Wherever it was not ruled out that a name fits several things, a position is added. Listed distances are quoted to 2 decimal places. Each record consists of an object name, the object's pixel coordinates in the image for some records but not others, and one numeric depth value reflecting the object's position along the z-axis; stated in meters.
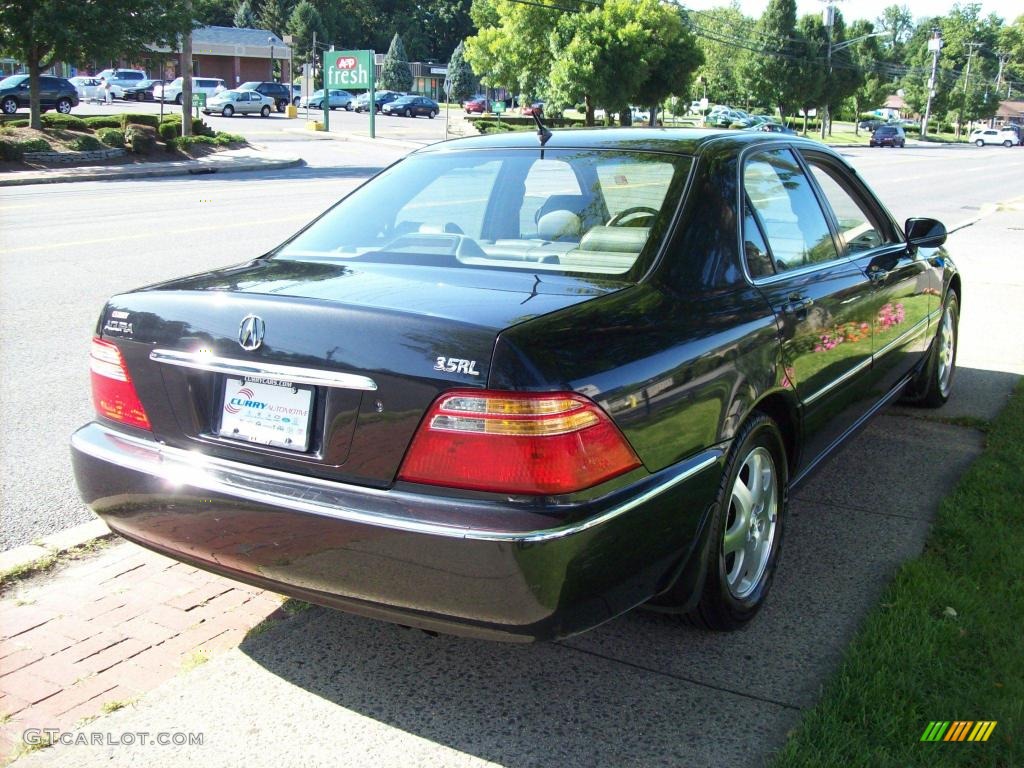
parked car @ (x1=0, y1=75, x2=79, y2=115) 47.44
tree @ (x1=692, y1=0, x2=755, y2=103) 82.38
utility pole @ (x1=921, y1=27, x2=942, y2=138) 82.12
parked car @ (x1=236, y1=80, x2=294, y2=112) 66.81
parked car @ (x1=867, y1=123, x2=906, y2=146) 59.72
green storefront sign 46.31
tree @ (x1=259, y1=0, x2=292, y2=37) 104.71
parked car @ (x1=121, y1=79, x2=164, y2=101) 65.56
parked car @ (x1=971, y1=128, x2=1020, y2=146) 80.56
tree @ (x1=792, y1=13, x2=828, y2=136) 61.34
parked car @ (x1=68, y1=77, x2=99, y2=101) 63.72
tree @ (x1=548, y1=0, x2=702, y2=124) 40.00
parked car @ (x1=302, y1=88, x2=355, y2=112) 72.59
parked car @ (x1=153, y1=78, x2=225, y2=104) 61.38
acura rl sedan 2.50
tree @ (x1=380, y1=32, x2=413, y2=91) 90.56
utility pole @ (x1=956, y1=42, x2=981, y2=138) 89.25
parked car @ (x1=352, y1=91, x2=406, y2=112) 71.00
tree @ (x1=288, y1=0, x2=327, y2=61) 97.50
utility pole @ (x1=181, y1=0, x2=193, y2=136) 31.80
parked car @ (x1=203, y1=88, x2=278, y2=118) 59.47
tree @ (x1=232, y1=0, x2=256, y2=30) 104.19
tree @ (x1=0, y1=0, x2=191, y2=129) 26.64
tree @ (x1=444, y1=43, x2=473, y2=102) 83.31
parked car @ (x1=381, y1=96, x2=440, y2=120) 69.50
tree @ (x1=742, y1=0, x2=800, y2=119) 60.66
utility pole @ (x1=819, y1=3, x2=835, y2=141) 61.66
